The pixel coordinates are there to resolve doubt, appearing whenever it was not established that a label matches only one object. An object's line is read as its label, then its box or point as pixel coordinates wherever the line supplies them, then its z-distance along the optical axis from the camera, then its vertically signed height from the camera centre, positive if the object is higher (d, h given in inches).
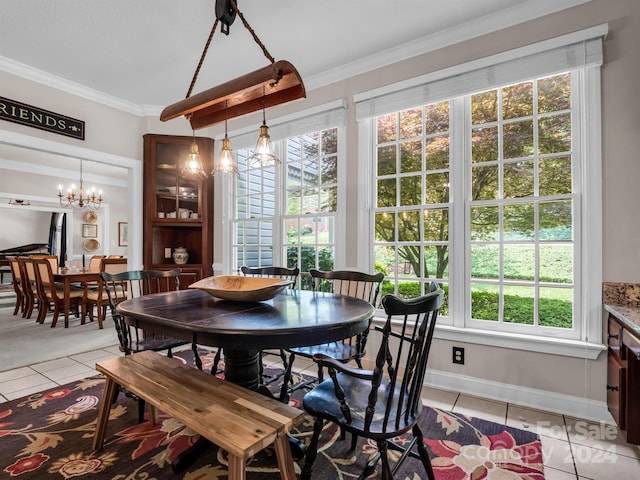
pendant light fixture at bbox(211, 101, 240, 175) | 91.2 +22.5
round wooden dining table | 56.9 -15.3
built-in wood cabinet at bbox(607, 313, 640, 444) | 67.3 -30.5
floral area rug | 67.9 -47.9
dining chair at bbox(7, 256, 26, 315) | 233.9 -31.9
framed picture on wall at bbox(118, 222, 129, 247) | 352.5 +7.3
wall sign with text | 127.9 +50.5
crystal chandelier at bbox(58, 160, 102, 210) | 276.6 +38.2
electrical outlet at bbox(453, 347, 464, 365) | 106.0 -37.1
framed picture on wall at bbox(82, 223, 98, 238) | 340.8 +11.2
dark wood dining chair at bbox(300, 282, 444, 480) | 49.9 -29.1
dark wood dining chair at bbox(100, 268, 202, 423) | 91.4 -27.3
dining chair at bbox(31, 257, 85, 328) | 198.2 -32.1
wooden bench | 48.8 -29.2
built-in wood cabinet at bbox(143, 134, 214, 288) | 170.6 +19.5
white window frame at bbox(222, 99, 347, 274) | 131.2 +30.8
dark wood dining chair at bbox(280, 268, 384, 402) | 87.4 -29.2
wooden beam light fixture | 73.5 +37.1
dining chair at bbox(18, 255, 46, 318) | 218.4 -30.0
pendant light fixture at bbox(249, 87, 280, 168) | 85.2 +24.0
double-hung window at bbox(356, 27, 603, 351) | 91.7 +16.4
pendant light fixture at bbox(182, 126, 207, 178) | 94.0 +22.4
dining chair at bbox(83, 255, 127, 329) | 196.5 -32.2
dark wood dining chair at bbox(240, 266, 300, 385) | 117.3 -11.9
